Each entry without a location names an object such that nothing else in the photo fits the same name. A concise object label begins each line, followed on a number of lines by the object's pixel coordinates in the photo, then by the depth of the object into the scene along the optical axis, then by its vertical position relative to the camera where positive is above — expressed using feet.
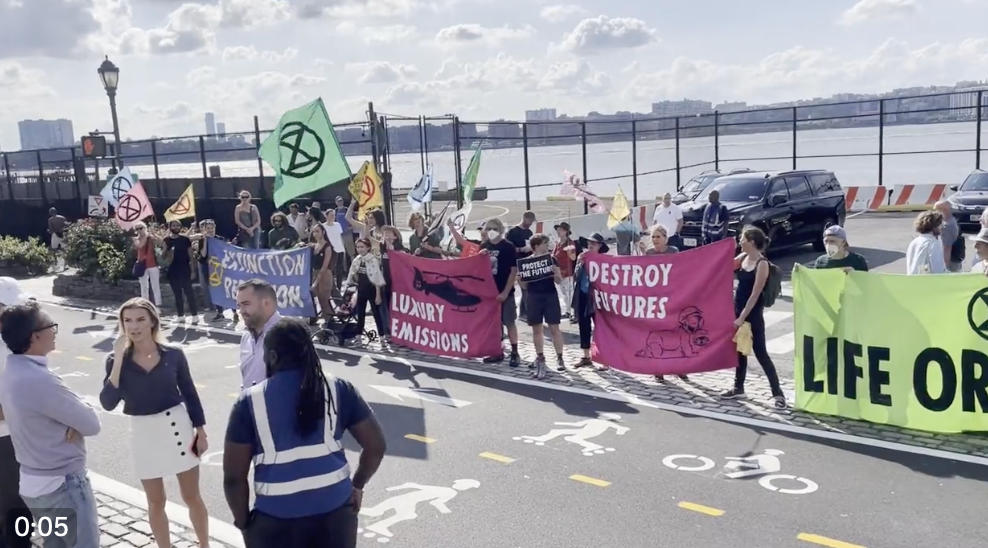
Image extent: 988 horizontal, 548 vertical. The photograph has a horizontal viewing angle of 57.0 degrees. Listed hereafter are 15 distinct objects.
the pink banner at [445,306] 36.32 -6.43
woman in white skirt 16.90 -4.37
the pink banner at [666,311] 30.71 -5.95
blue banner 42.63 -5.70
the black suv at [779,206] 59.26 -4.71
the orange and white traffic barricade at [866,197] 86.74 -6.28
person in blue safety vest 12.00 -3.95
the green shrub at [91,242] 58.80 -5.12
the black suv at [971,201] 66.39 -5.46
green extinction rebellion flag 39.01 +0.05
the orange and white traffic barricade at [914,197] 83.30 -6.27
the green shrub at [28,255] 73.26 -7.15
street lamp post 72.18 +6.57
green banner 24.40 -6.07
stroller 41.04 -7.75
